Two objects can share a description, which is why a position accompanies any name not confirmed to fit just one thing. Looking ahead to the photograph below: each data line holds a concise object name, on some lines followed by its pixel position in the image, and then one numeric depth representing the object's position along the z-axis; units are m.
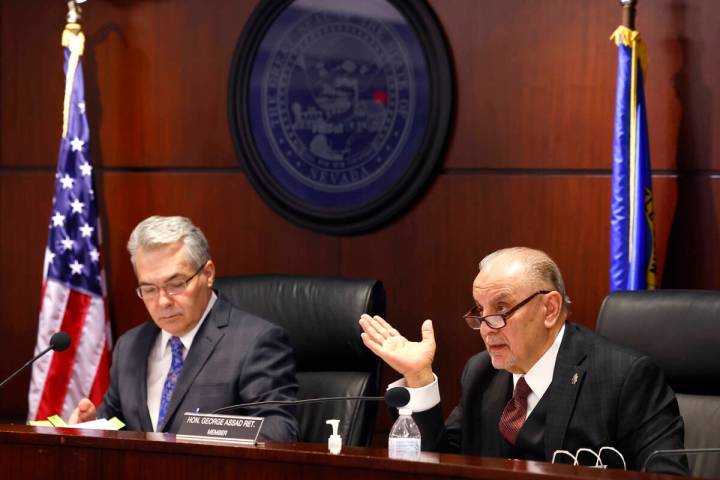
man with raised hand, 4.88
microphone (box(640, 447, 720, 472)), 3.94
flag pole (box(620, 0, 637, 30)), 6.64
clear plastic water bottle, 4.01
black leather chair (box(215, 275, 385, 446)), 6.08
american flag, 8.05
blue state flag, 6.64
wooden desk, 3.75
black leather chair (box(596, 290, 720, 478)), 5.22
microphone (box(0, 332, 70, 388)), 5.18
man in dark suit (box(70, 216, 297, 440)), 5.93
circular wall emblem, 7.61
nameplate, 4.29
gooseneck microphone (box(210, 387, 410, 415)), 4.34
